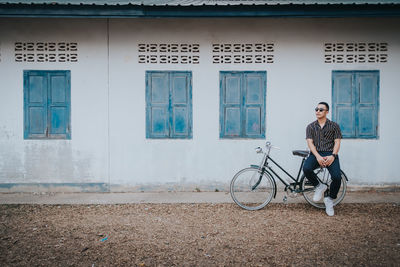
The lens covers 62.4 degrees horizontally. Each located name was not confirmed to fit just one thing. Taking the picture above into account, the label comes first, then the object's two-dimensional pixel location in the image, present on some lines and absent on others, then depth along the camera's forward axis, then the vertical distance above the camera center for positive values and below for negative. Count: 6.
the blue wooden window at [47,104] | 7.28 +0.49
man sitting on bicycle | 5.51 -0.43
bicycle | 5.86 -1.05
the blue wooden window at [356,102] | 7.24 +0.54
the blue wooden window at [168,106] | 7.32 +0.45
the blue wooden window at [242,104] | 7.29 +0.50
